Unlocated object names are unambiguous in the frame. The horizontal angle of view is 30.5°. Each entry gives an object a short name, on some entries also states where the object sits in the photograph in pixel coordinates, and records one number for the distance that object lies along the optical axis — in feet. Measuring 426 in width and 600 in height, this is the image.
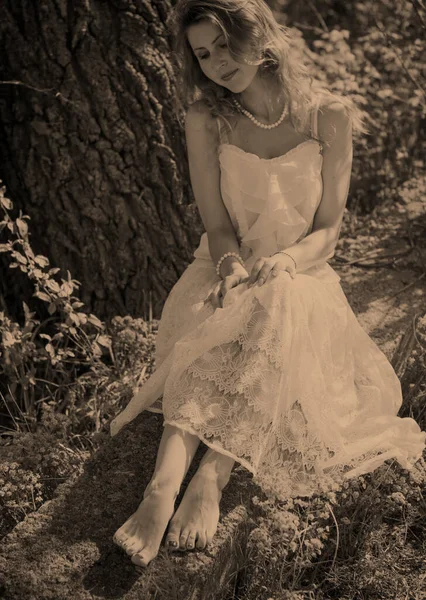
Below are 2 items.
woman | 7.66
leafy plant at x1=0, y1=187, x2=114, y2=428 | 10.16
